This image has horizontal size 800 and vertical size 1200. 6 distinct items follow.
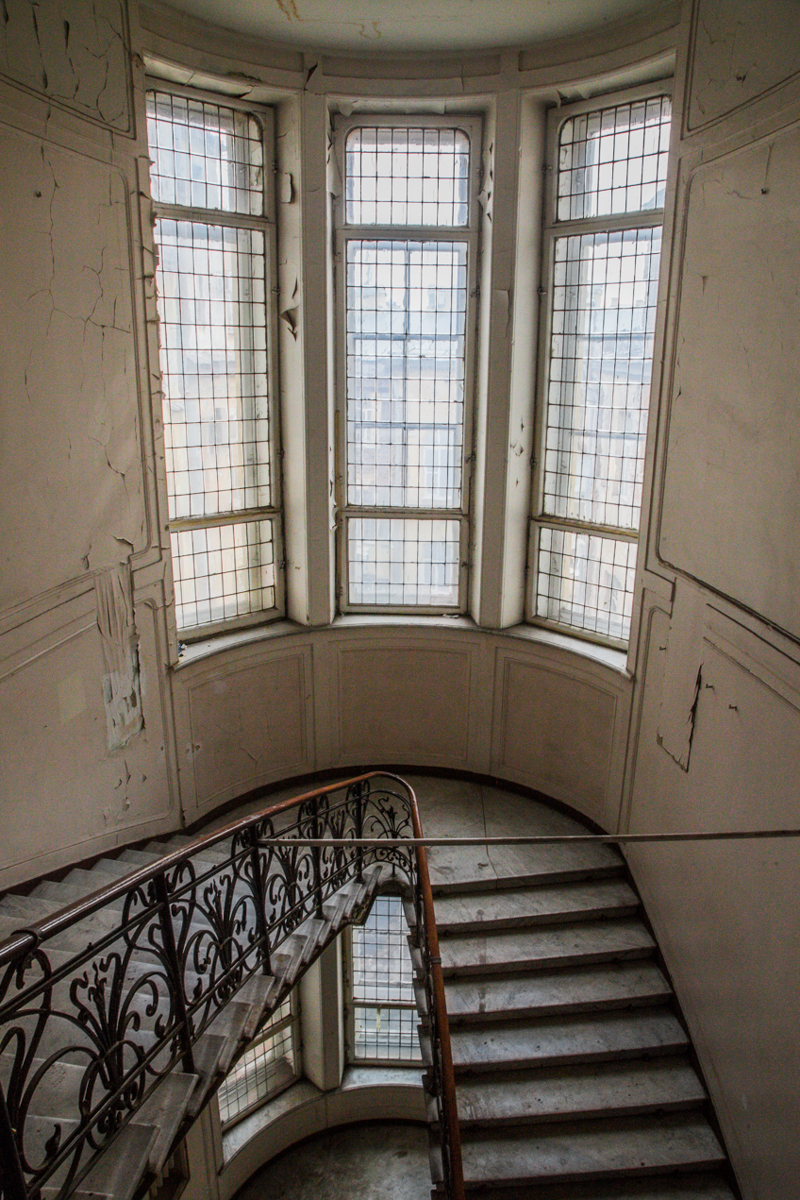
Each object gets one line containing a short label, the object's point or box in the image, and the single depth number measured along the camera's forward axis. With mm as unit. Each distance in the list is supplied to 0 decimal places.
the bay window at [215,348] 5363
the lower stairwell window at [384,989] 7367
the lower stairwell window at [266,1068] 6988
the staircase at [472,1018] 2719
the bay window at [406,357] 5906
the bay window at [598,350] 5344
